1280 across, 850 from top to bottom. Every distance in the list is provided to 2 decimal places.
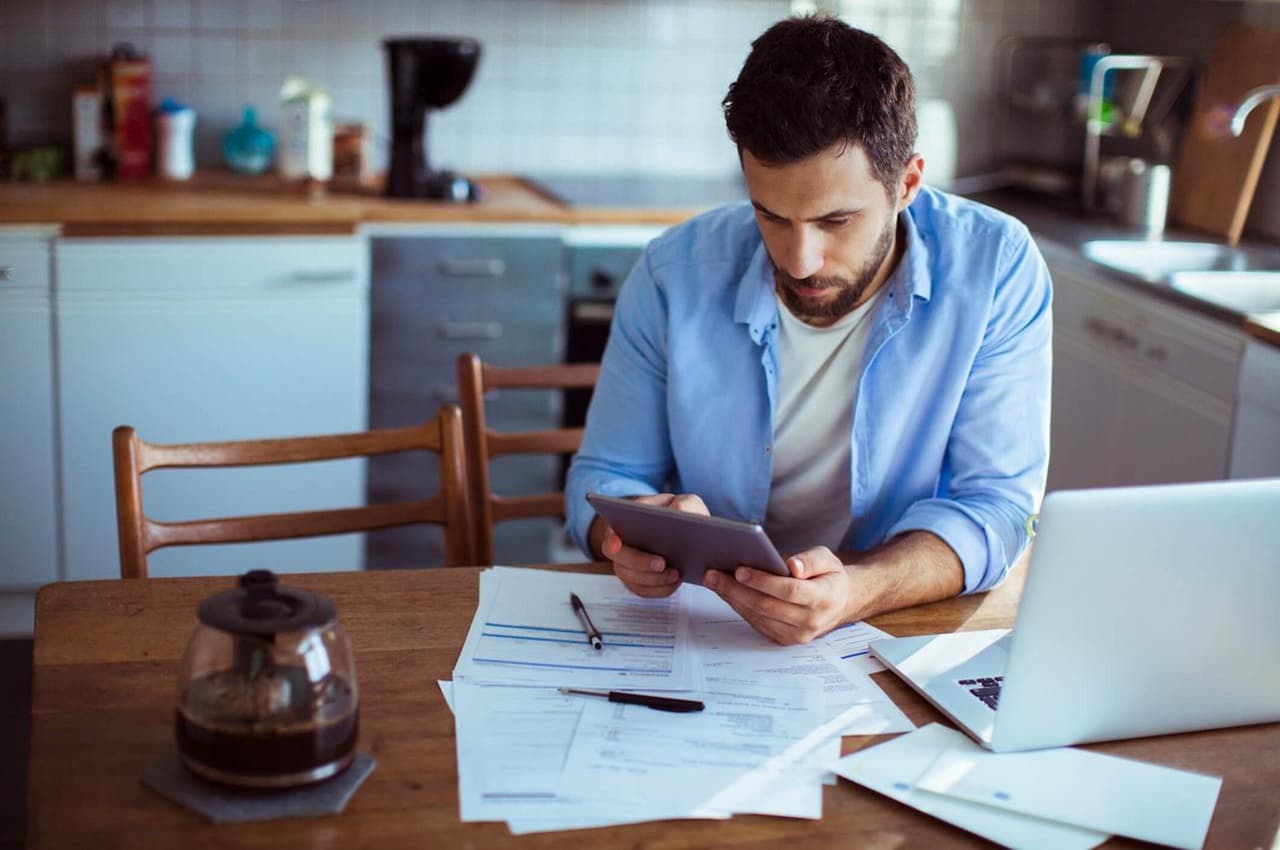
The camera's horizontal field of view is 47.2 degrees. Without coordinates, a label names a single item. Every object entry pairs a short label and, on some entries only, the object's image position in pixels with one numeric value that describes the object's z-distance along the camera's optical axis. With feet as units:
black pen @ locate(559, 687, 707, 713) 4.35
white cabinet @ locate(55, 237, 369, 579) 10.06
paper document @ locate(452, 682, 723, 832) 3.77
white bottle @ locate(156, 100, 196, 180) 11.31
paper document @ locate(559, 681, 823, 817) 3.91
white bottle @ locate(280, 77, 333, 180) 11.35
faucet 9.11
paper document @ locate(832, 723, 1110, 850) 3.79
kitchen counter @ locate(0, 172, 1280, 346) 9.87
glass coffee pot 3.64
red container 11.22
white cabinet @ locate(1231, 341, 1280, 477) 8.75
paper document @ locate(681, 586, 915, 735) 4.52
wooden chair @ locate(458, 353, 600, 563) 6.73
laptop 3.92
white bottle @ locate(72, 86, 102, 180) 11.16
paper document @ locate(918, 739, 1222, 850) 3.85
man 5.38
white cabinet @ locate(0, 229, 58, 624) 9.84
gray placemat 3.70
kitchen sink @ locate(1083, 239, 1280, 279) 11.00
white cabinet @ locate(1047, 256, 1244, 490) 9.31
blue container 11.64
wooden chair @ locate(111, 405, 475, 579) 5.58
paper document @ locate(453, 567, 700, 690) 4.54
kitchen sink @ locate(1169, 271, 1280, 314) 10.26
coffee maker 10.85
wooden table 3.66
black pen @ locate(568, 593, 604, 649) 4.76
